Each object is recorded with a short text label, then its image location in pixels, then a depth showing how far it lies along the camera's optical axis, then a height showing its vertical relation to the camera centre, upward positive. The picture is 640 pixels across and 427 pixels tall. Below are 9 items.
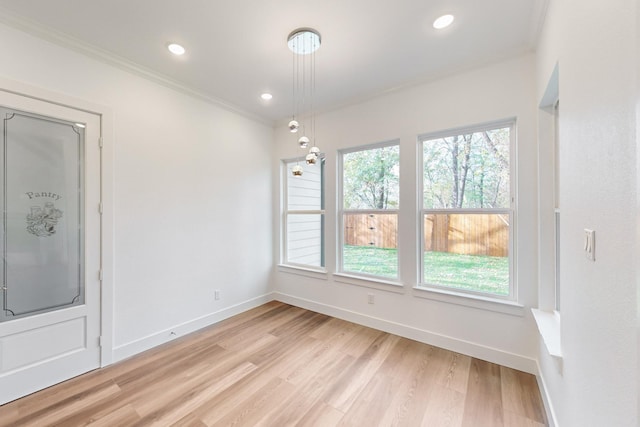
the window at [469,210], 2.50 +0.04
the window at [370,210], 3.18 +0.06
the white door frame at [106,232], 2.39 -0.16
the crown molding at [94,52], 1.96 +1.48
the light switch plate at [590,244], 1.00 -0.12
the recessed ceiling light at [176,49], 2.30 +1.53
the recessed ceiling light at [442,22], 1.97 +1.53
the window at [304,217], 3.90 -0.04
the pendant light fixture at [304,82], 2.14 +1.51
